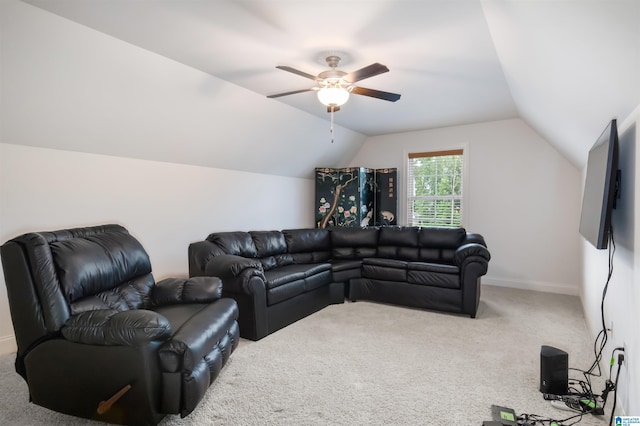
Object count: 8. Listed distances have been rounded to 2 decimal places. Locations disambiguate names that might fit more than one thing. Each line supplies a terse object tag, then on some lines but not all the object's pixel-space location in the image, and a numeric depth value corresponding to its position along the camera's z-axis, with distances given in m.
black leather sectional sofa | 3.33
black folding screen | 5.93
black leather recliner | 1.84
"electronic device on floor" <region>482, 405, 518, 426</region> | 1.91
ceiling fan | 2.62
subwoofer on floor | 2.28
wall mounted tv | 1.84
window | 5.79
